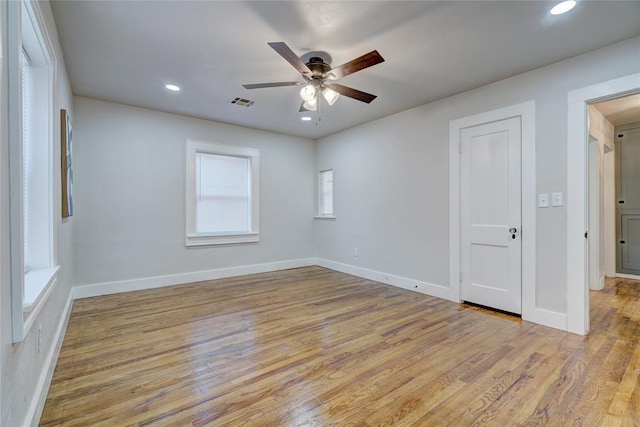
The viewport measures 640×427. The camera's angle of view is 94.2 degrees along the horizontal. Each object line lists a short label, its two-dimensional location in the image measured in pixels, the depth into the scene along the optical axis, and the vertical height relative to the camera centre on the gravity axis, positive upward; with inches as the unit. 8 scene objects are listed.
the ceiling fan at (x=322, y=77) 87.5 +45.2
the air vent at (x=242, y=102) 152.8 +58.1
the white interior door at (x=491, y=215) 125.6 -2.1
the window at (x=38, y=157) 68.2 +16.2
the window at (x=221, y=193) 184.1 +13.0
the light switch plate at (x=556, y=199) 112.9 +4.1
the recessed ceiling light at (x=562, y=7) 80.7 +56.1
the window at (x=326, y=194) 230.2 +14.4
